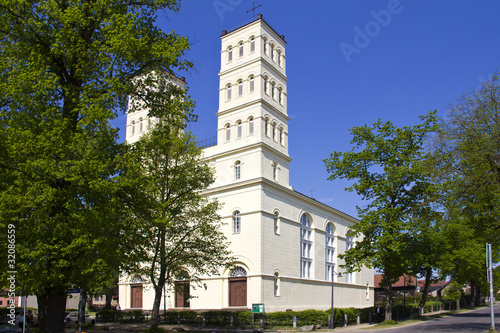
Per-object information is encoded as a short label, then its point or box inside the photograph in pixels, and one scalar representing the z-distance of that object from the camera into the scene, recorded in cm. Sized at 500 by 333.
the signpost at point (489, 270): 1546
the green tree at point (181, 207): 2547
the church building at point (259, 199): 3597
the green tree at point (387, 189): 2944
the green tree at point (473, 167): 1772
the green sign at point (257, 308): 2711
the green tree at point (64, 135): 1338
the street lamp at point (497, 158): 1345
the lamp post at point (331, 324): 2964
